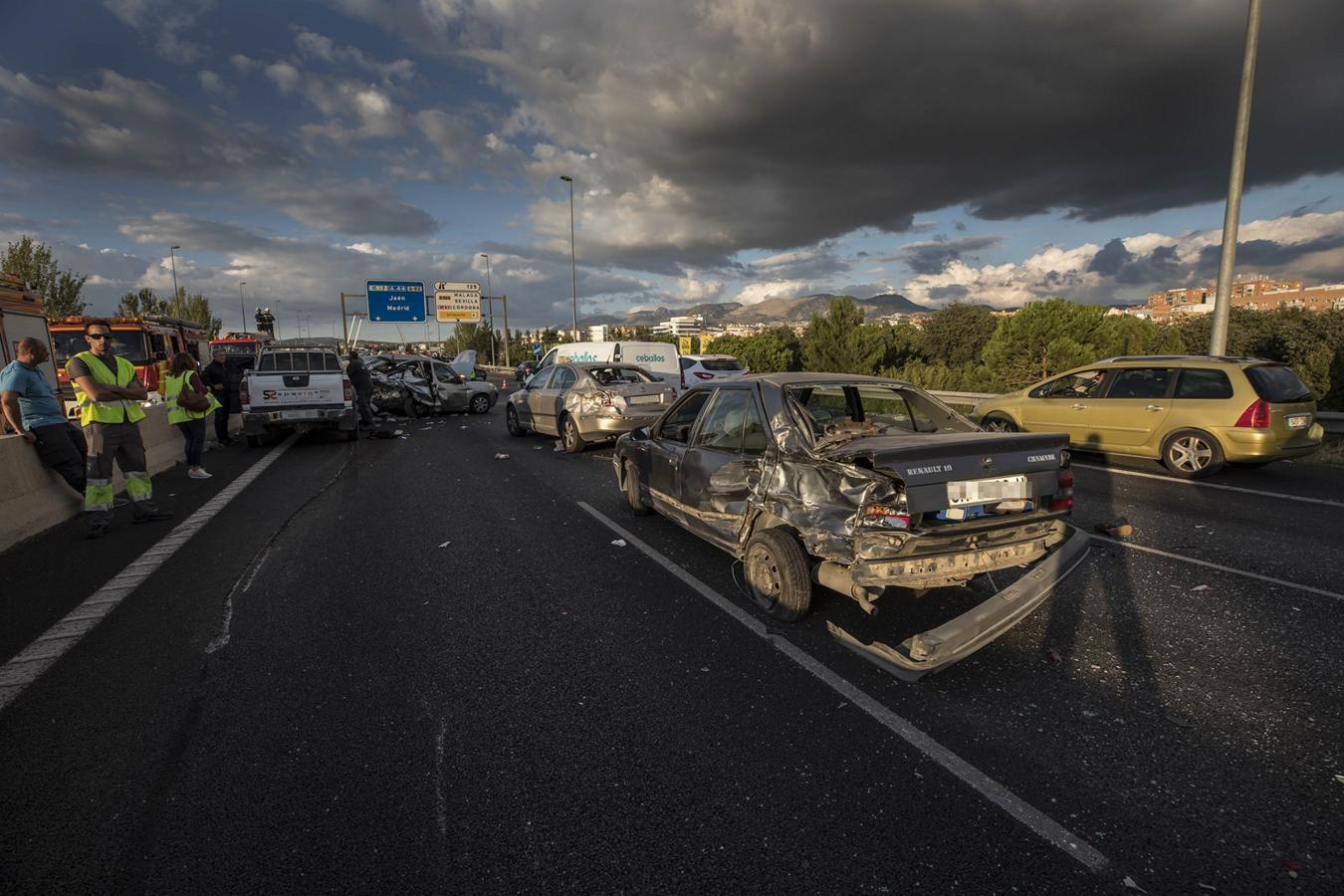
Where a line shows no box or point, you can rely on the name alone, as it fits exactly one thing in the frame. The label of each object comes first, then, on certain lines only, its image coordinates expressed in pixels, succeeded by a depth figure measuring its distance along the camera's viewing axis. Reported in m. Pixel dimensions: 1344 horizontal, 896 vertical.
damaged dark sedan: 3.41
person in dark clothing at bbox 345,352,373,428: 15.04
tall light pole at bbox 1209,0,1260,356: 10.49
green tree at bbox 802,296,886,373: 37.34
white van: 19.41
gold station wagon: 7.89
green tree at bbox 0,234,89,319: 27.91
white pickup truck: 12.00
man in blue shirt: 6.36
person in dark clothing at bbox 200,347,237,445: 13.23
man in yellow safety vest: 6.38
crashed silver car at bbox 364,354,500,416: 19.19
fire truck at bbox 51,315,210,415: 15.05
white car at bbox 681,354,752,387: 20.28
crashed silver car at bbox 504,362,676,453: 10.72
